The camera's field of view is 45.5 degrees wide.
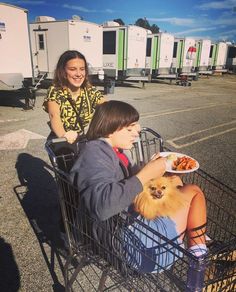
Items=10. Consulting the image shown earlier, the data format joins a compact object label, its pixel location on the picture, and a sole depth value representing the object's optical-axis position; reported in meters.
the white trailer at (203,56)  28.71
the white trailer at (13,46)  10.45
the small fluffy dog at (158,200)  1.97
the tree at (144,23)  94.75
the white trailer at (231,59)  37.47
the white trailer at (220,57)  33.91
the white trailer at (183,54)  25.50
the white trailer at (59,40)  14.52
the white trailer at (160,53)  21.69
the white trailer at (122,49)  17.84
